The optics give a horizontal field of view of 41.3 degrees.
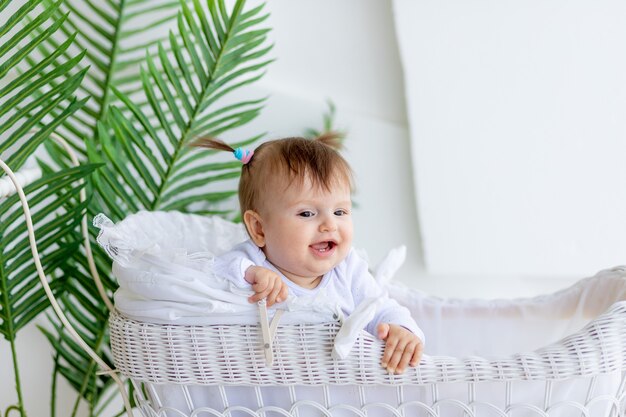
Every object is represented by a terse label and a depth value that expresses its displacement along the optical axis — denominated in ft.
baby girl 4.45
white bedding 3.94
